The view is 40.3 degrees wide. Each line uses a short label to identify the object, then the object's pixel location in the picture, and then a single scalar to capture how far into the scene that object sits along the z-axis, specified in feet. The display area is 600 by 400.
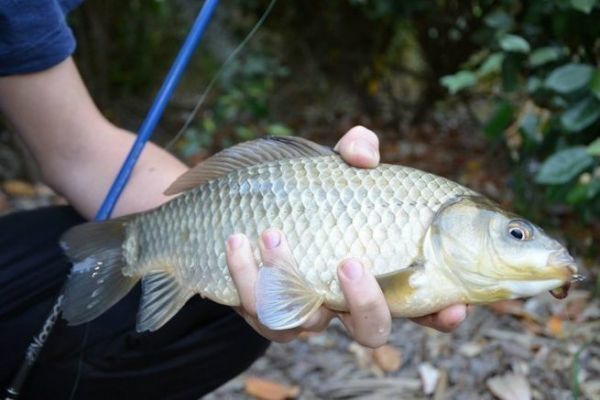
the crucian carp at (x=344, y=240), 2.39
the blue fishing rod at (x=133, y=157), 2.99
